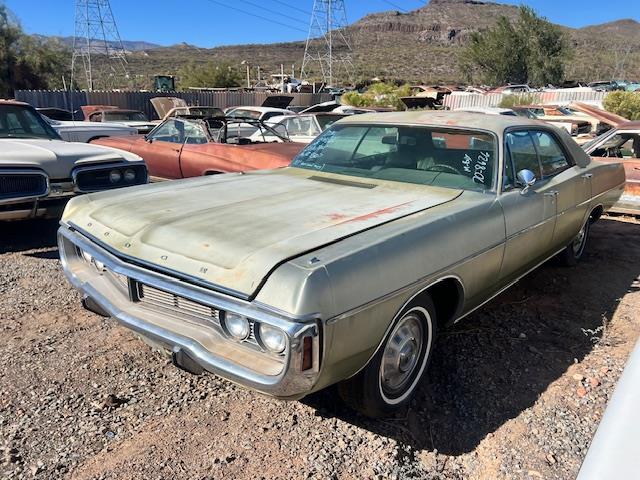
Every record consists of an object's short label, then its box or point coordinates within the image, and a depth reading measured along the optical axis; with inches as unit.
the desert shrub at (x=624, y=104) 789.9
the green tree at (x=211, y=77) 1638.8
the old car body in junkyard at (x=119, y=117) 527.2
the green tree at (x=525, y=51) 1835.6
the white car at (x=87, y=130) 383.6
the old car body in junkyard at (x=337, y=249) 87.5
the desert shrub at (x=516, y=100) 1021.8
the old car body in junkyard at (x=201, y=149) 255.4
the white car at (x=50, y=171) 202.1
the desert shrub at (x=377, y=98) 983.0
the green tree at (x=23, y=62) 1202.6
